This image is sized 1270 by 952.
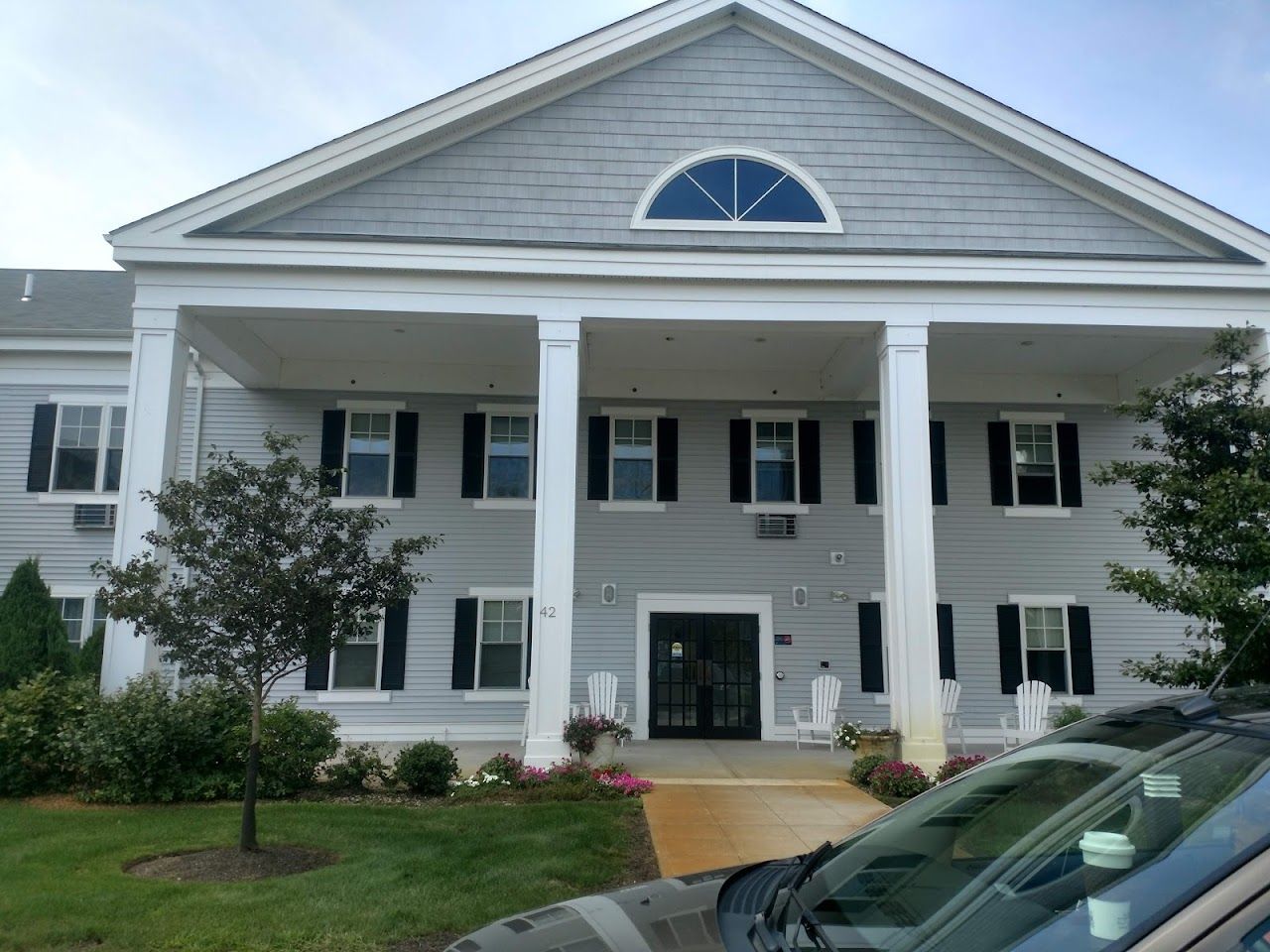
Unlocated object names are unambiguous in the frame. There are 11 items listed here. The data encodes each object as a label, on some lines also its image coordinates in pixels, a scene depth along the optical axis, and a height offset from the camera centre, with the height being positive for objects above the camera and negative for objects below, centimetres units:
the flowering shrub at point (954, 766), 1062 -158
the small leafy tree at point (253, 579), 747 +30
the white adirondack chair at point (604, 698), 1459 -118
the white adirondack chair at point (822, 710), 1458 -135
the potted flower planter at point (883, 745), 1151 -146
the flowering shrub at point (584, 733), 1121 -130
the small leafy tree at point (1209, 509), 716 +90
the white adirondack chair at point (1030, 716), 1379 -133
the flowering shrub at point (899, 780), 1052 -173
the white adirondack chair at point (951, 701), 1445 -118
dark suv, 187 -57
